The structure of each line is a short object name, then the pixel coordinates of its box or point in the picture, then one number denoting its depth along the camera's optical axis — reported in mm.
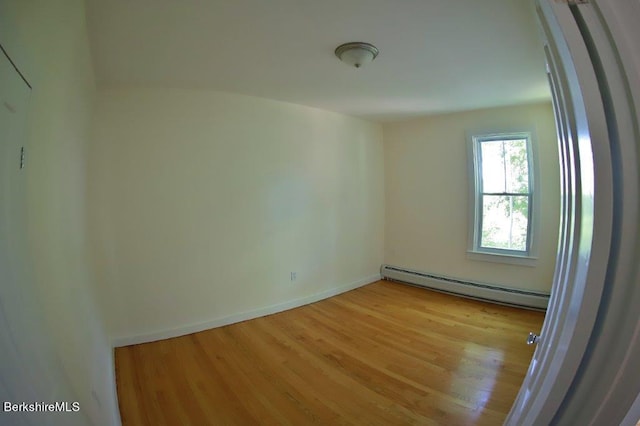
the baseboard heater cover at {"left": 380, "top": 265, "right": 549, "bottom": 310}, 3135
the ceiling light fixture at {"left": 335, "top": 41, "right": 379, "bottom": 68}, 1755
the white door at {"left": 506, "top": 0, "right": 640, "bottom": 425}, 426
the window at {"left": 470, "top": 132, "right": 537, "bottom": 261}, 3285
